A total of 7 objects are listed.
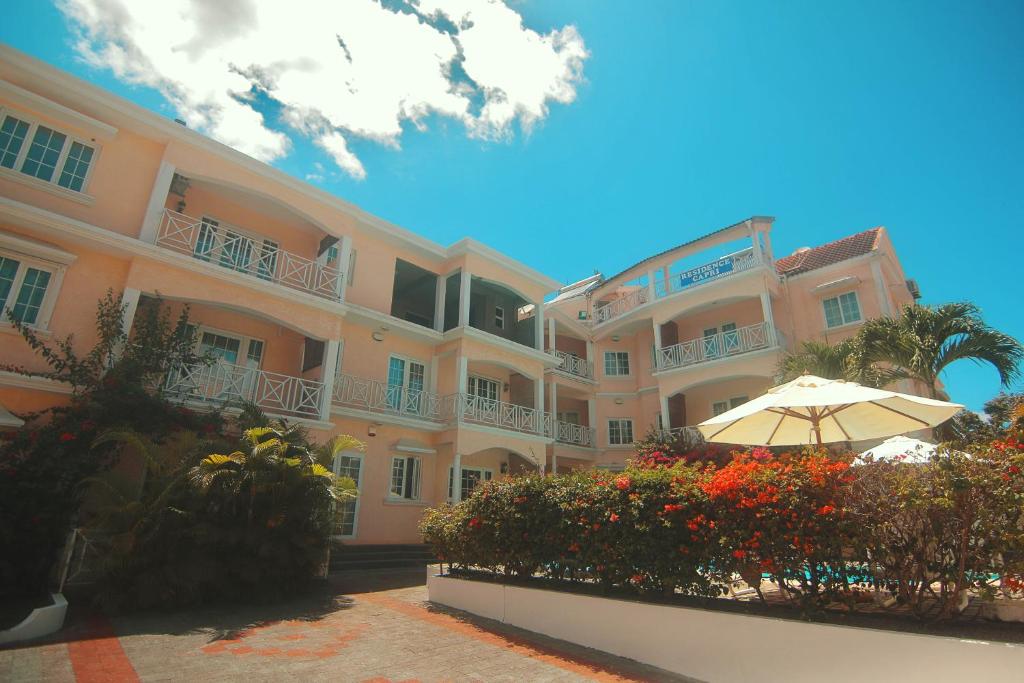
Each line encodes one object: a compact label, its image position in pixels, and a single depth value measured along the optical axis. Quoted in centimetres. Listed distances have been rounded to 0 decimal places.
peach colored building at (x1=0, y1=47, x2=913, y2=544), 1095
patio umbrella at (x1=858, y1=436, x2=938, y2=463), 475
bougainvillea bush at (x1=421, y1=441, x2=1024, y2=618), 414
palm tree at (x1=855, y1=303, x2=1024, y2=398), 1093
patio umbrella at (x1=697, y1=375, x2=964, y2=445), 635
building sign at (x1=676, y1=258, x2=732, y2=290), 1998
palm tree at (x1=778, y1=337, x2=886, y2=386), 1248
